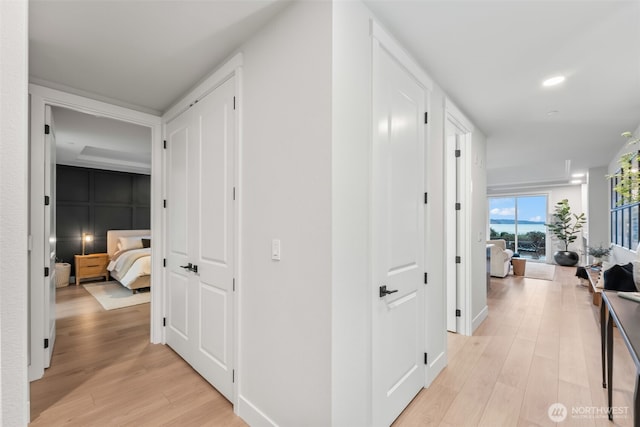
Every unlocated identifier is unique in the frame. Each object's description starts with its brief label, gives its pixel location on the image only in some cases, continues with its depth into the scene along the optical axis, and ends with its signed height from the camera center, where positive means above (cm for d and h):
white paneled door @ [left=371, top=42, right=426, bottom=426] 170 -16
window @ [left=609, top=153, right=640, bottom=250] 392 -11
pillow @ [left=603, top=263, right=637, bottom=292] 312 -72
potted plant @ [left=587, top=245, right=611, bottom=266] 545 -74
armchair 637 -106
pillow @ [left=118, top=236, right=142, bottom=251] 596 -63
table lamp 608 -53
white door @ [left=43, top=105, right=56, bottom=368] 248 -16
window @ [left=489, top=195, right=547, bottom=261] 959 -31
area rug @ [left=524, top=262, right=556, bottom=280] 673 -148
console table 110 -51
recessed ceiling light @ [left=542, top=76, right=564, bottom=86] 241 +114
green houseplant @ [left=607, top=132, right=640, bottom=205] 180 +22
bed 495 -83
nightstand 571 -108
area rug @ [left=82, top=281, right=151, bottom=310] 449 -142
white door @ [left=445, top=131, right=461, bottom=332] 330 -24
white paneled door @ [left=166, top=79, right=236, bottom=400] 214 -19
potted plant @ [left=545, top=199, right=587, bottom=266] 842 -44
